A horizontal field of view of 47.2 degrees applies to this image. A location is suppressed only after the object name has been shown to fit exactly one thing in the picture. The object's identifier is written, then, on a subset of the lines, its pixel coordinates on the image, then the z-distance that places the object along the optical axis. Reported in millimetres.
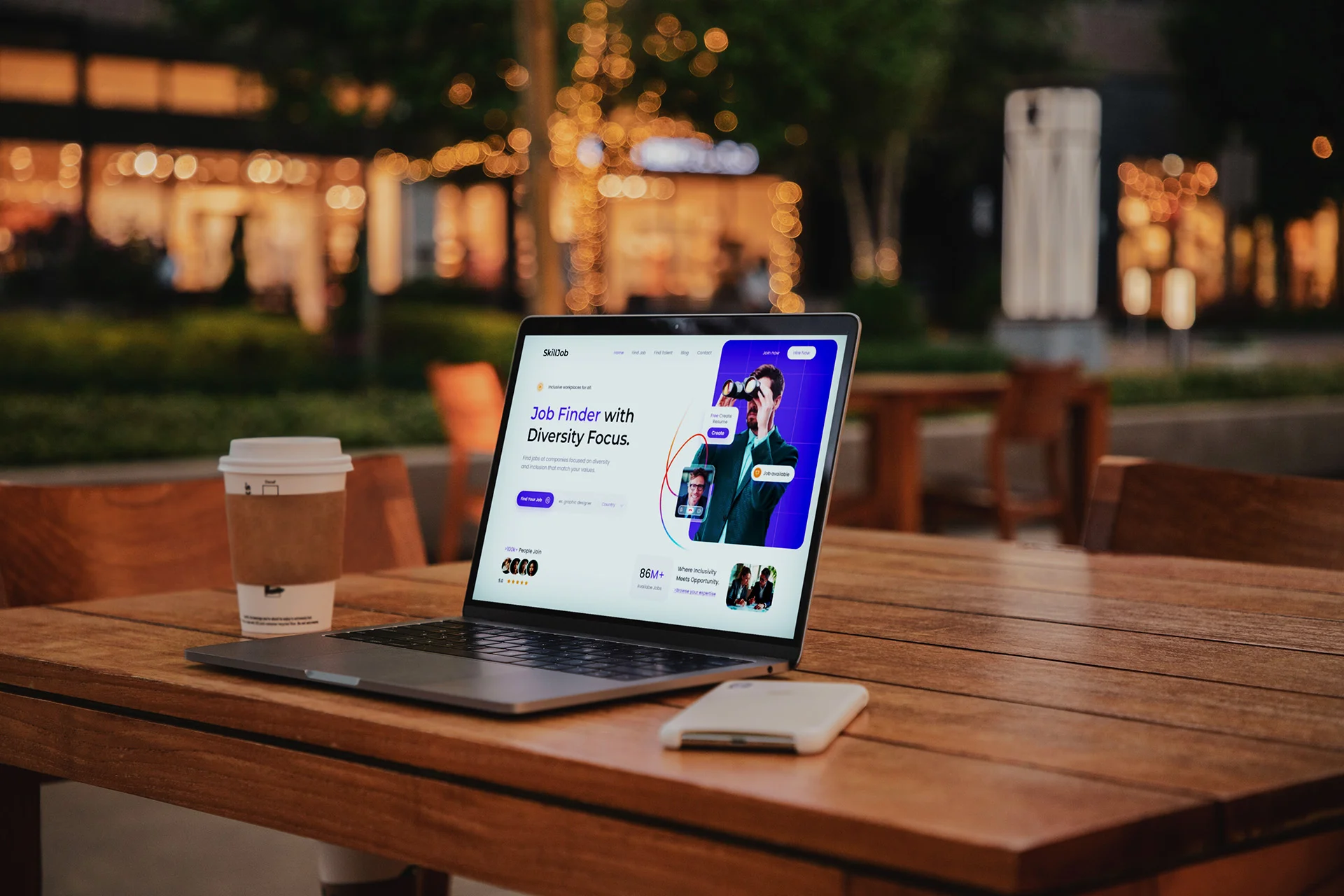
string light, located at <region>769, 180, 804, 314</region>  29031
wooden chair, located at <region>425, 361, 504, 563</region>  6562
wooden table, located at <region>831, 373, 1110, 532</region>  7047
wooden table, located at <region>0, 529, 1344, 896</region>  935
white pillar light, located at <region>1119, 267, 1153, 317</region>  31766
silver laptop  1382
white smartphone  1077
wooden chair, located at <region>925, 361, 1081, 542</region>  6621
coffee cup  1555
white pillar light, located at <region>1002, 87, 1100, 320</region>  17141
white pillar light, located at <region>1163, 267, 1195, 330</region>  15938
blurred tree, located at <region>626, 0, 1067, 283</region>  13648
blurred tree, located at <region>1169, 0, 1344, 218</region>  19875
